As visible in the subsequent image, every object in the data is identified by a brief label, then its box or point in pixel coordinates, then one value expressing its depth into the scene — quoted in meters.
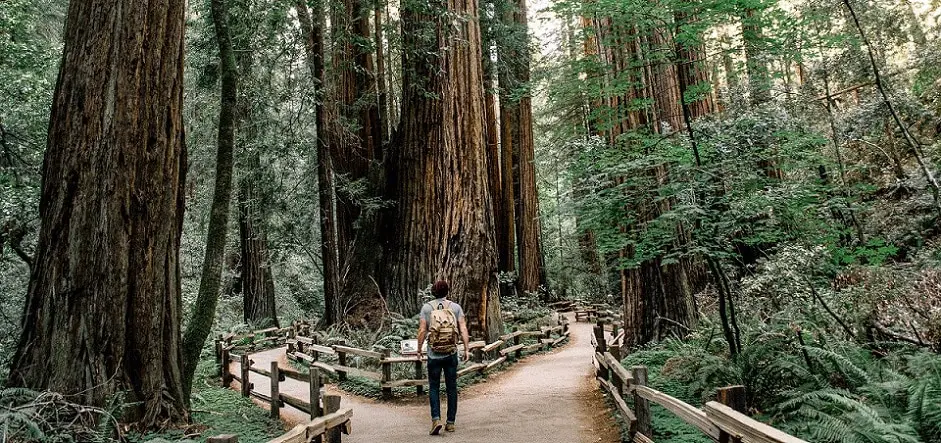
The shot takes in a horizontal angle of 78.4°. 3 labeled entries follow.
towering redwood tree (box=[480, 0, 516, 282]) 19.23
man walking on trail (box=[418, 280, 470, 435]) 6.07
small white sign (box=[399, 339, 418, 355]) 8.27
